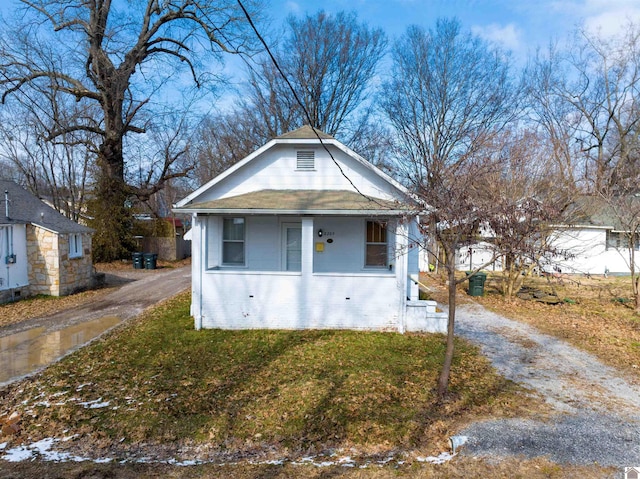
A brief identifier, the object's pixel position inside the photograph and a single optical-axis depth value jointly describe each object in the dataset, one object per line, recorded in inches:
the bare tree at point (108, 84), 748.0
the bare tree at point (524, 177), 496.5
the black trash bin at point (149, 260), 860.0
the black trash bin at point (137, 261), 856.3
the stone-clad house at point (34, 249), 497.4
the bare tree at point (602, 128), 754.8
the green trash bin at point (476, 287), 593.0
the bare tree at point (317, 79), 1000.9
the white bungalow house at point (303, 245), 359.9
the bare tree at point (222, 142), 1062.4
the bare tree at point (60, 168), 986.1
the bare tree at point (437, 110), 856.9
